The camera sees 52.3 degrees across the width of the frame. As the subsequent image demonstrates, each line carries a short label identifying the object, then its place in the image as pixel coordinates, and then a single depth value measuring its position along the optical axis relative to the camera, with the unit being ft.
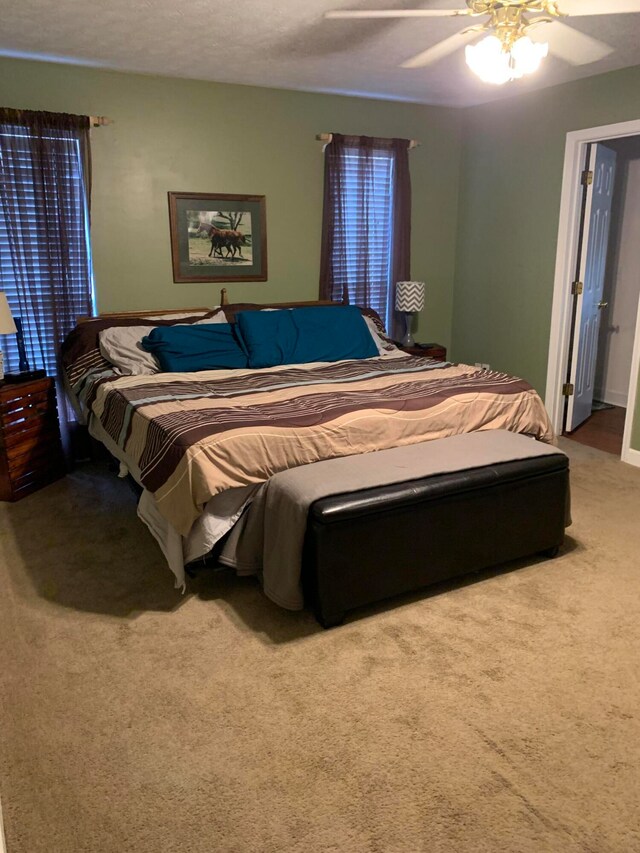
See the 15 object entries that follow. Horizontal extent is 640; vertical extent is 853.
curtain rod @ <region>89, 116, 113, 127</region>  13.05
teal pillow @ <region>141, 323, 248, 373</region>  12.45
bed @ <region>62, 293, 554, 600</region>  8.34
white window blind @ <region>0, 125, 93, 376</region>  12.67
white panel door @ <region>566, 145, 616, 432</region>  14.74
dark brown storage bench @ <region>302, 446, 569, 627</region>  7.81
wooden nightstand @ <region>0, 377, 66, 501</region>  11.77
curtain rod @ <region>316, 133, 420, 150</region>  15.23
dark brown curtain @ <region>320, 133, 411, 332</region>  15.67
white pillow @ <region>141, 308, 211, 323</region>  14.24
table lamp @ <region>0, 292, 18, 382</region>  11.62
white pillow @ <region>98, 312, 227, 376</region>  12.47
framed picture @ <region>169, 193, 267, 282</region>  14.52
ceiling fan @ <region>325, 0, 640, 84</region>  7.74
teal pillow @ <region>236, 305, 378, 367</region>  13.15
